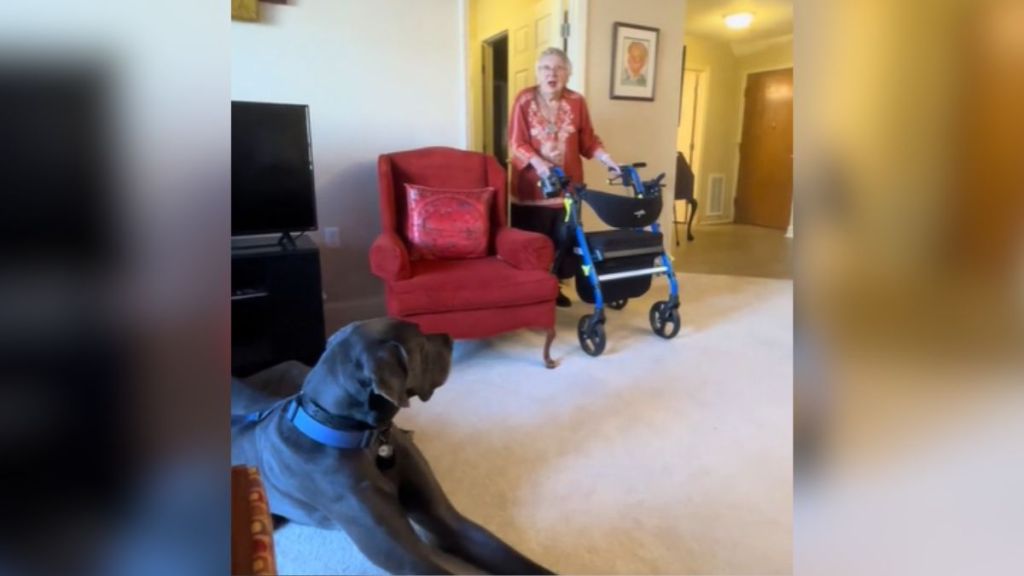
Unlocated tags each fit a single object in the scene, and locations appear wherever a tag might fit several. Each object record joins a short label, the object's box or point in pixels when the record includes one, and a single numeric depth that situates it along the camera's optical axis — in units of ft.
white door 11.28
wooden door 14.20
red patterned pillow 8.10
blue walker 8.22
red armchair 7.03
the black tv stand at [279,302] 7.06
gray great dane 3.46
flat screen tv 7.14
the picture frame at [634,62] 11.30
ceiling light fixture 10.88
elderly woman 9.45
